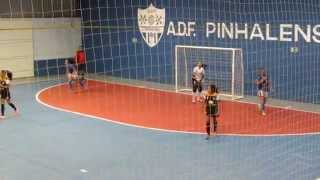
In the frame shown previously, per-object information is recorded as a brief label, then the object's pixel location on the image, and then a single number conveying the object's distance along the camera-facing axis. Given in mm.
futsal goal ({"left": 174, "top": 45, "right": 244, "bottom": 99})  17234
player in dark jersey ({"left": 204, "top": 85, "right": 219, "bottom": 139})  11594
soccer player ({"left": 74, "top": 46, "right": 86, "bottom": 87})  19281
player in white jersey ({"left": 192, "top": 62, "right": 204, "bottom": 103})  15750
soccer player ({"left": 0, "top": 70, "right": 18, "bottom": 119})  13969
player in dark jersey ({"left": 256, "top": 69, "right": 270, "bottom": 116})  14062
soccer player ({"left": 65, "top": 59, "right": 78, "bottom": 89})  18797
